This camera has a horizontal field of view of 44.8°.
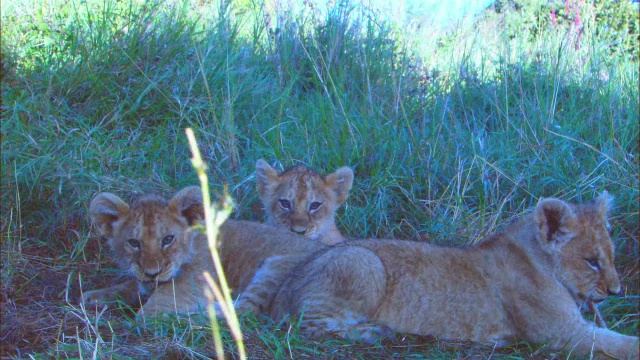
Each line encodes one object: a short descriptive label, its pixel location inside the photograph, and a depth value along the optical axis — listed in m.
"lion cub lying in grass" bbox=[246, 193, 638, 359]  4.24
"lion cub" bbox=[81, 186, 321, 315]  4.72
